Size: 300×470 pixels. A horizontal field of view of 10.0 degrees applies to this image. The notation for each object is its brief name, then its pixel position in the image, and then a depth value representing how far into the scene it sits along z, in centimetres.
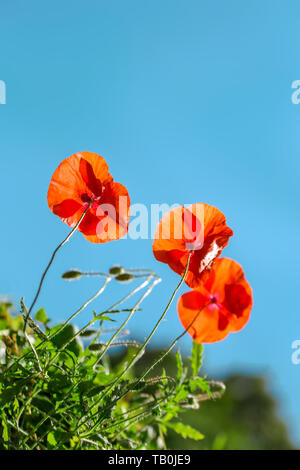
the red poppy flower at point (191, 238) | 135
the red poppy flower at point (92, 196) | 135
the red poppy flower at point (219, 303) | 139
